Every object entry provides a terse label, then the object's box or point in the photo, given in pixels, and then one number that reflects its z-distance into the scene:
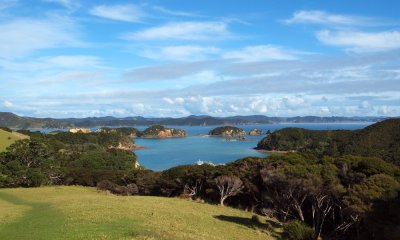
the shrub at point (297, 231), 24.94
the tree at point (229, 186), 38.19
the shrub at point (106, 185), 48.28
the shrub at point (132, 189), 46.94
